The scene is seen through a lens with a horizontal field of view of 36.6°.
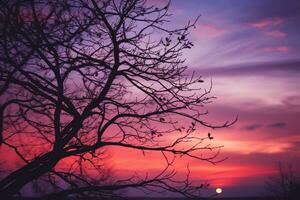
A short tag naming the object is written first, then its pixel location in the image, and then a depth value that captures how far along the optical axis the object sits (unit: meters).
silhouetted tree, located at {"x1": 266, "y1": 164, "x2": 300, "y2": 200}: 31.54
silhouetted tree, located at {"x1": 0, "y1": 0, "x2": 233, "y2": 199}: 8.65
